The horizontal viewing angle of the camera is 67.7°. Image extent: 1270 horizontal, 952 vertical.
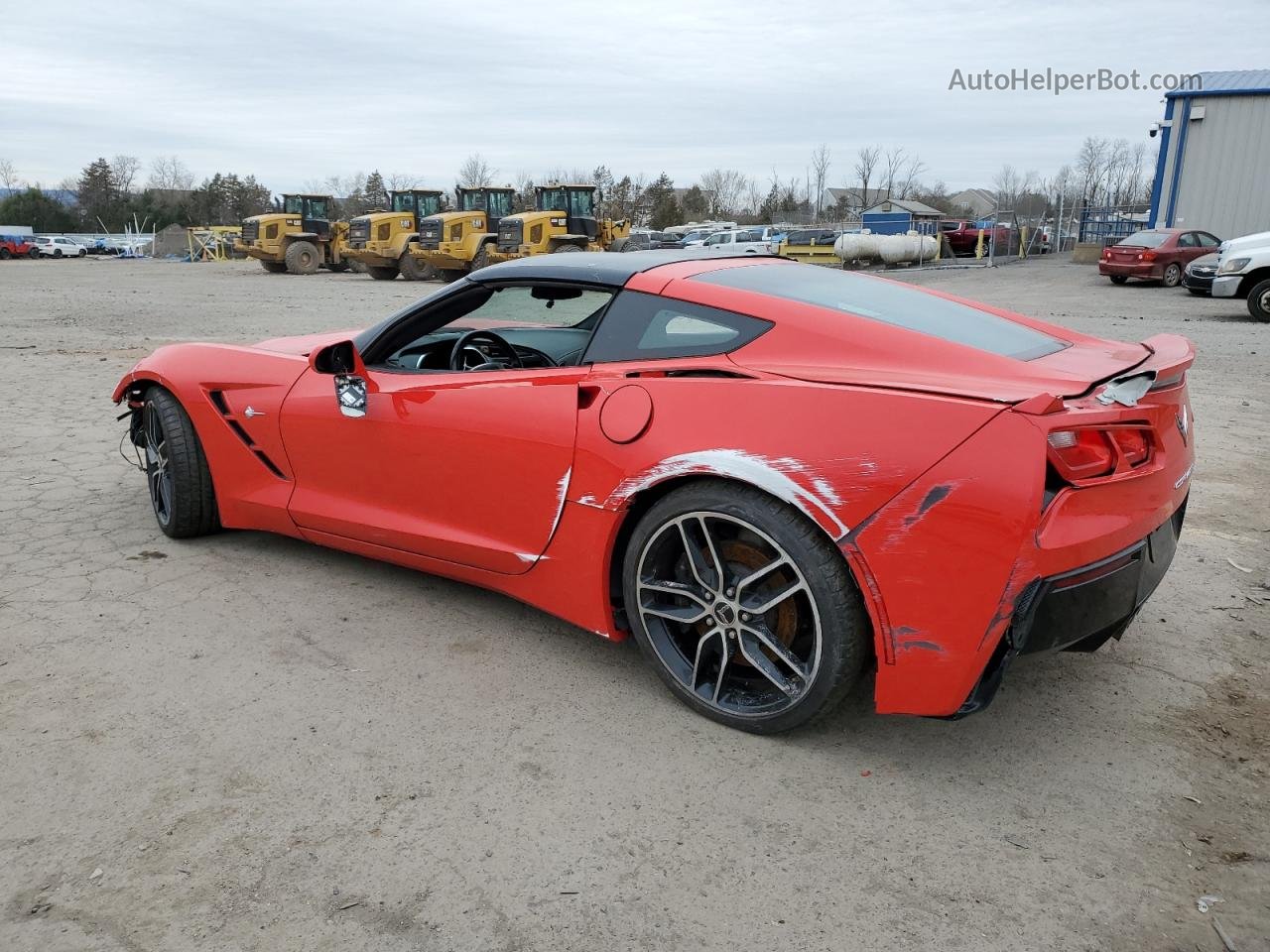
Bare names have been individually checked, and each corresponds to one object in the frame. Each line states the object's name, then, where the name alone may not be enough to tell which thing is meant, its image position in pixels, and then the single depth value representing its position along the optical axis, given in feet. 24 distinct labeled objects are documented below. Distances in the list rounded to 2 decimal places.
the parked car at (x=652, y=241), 118.95
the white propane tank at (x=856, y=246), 100.12
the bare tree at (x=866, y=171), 250.98
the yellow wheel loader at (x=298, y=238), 105.50
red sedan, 69.93
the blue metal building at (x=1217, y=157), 80.23
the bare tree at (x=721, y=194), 288.10
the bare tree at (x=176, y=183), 321.11
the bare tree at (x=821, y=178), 259.60
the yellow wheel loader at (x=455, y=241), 87.56
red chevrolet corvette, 7.45
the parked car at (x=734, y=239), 123.42
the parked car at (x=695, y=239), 130.21
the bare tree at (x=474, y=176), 272.84
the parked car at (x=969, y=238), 118.11
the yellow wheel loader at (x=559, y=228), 84.48
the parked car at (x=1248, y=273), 43.86
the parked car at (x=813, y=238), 107.96
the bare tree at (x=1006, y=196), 254.51
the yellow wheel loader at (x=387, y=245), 92.68
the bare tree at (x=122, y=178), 266.16
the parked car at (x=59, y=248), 174.91
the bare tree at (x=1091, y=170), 237.04
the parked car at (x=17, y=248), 163.02
